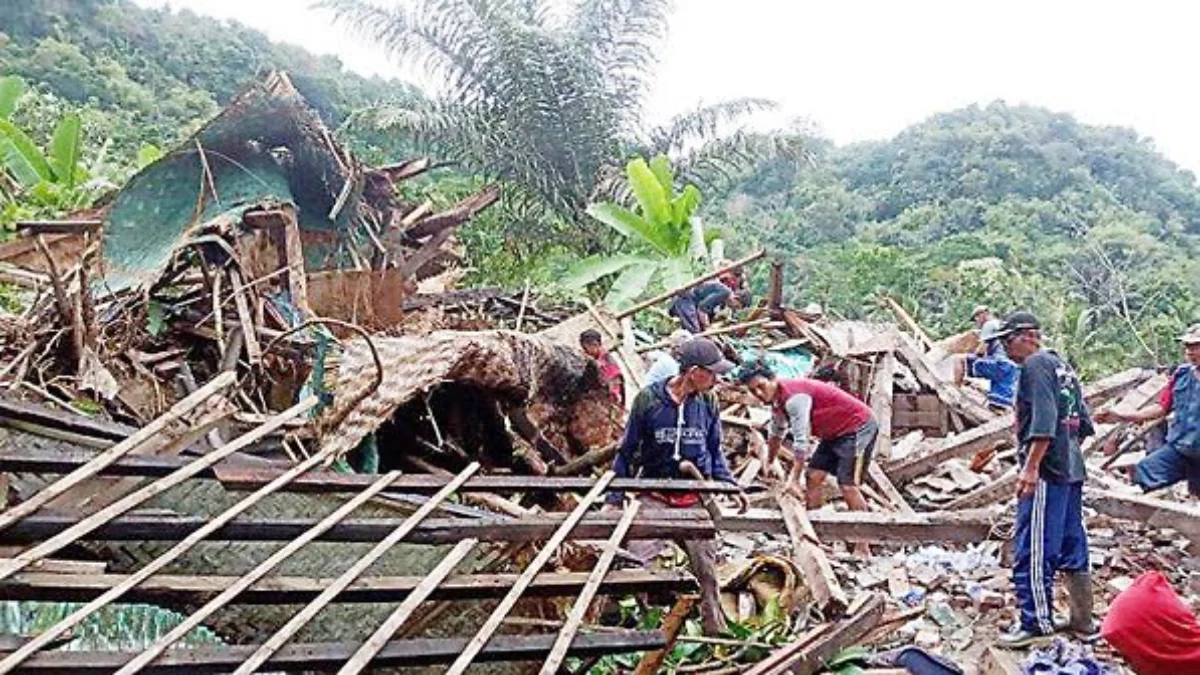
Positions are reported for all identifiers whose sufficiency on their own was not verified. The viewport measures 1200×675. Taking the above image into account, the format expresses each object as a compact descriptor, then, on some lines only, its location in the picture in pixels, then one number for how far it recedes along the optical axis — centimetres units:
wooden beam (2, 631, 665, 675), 226
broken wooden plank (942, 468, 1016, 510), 734
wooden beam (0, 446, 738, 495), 293
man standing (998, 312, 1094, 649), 475
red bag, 318
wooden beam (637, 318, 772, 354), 955
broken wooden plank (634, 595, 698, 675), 293
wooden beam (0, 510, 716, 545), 267
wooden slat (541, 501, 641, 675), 257
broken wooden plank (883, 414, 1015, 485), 786
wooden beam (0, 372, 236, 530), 261
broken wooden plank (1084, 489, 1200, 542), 553
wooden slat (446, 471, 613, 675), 250
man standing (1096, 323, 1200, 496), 572
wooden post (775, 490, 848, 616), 418
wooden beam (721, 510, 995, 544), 511
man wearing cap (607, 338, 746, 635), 463
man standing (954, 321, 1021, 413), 961
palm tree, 1534
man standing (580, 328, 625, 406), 662
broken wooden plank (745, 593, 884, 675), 367
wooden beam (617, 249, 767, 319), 823
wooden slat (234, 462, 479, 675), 234
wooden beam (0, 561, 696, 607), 245
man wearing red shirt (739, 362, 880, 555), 634
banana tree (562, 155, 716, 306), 1045
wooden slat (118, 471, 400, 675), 225
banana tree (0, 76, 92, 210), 795
